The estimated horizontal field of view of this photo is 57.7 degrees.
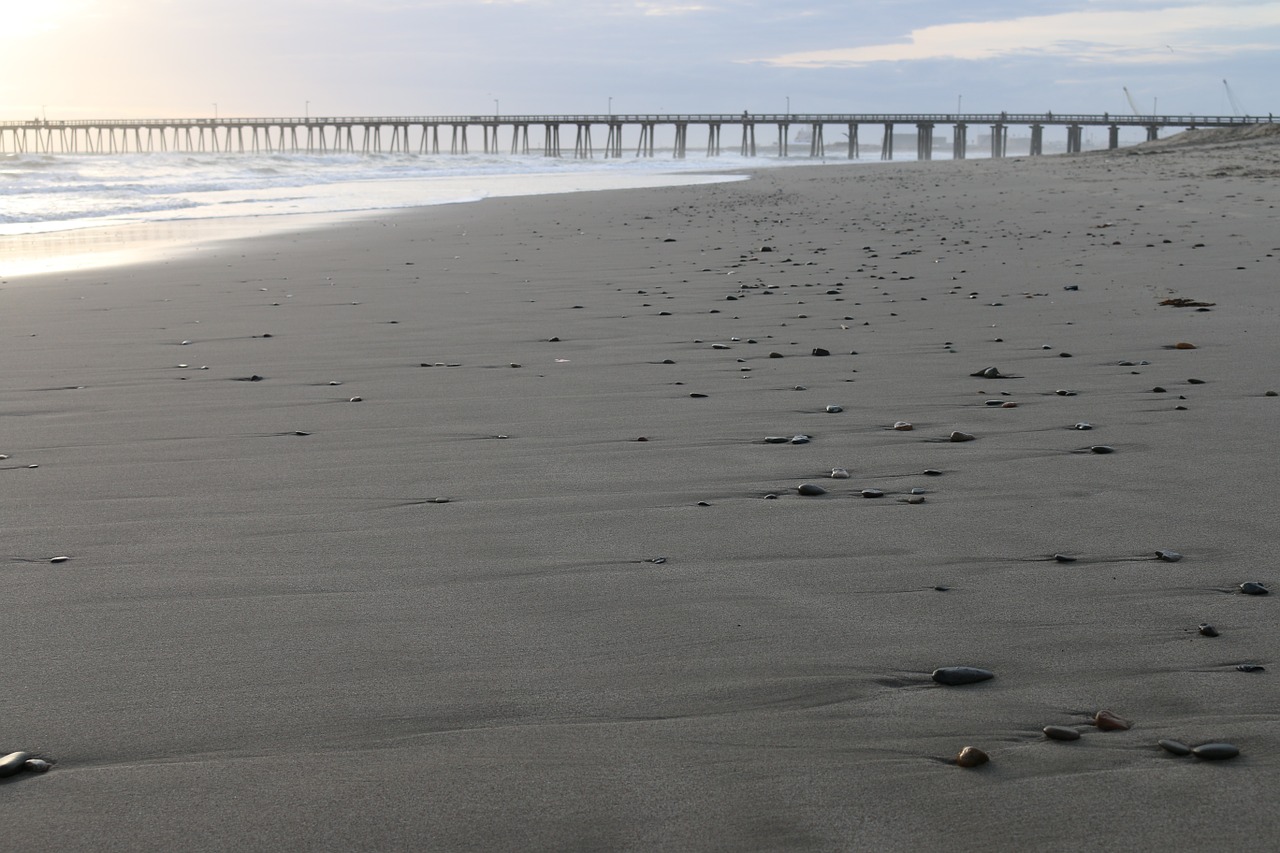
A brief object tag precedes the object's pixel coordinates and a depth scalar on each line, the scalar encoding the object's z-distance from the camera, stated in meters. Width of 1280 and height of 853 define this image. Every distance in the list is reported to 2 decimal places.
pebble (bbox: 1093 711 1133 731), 1.85
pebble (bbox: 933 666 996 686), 2.03
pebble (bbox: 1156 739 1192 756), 1.77
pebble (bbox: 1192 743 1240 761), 1.75
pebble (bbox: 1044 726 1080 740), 1.83
